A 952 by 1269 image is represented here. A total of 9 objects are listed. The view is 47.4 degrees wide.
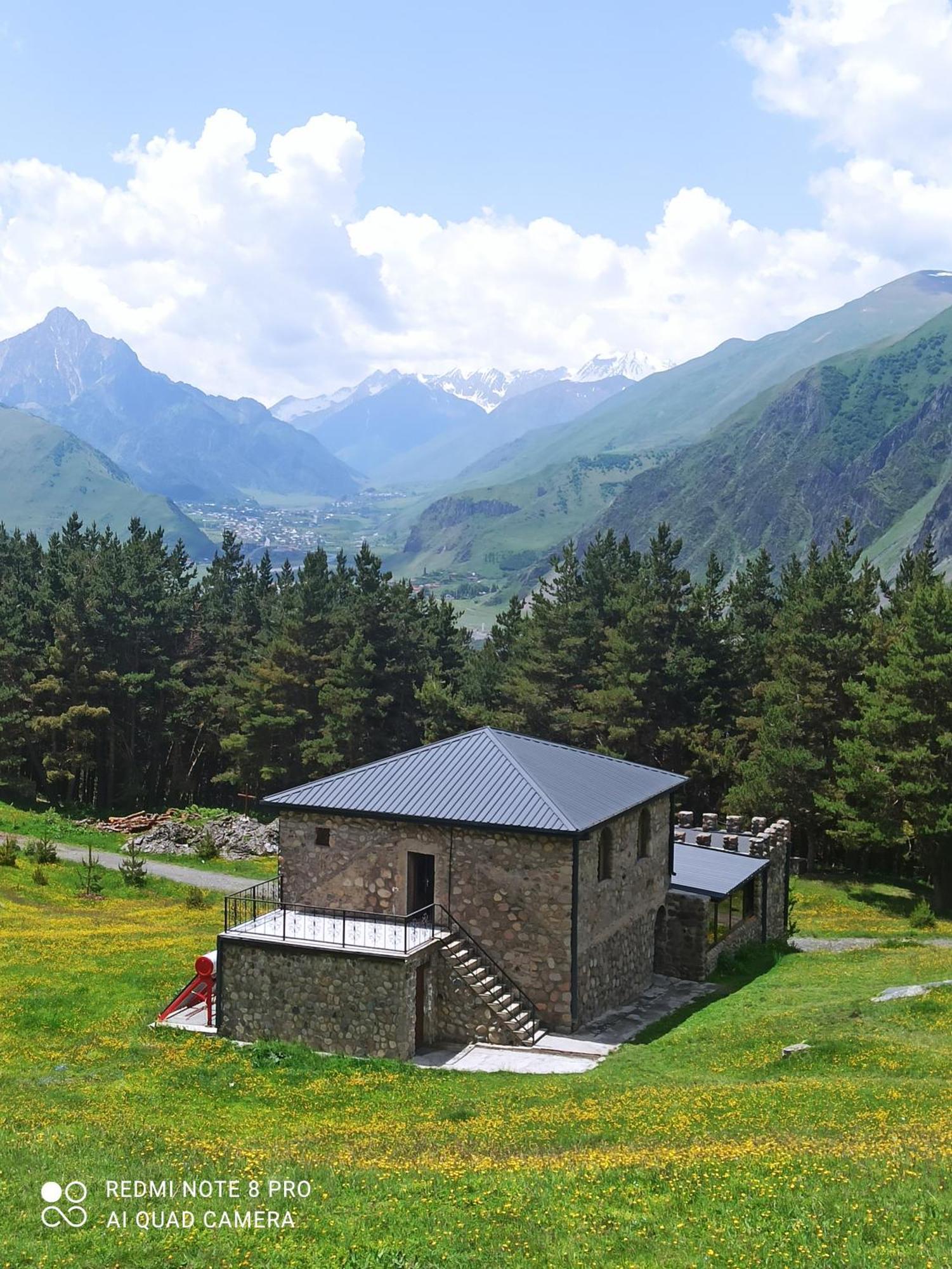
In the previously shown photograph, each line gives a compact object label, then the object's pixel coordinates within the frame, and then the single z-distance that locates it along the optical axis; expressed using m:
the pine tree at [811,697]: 52.12
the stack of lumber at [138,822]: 61.12
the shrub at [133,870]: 45.66
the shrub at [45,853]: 47.50
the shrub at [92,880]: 43.97
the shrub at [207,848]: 54.59
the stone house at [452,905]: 24.09
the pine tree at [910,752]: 47.19
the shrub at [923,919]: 44.75
